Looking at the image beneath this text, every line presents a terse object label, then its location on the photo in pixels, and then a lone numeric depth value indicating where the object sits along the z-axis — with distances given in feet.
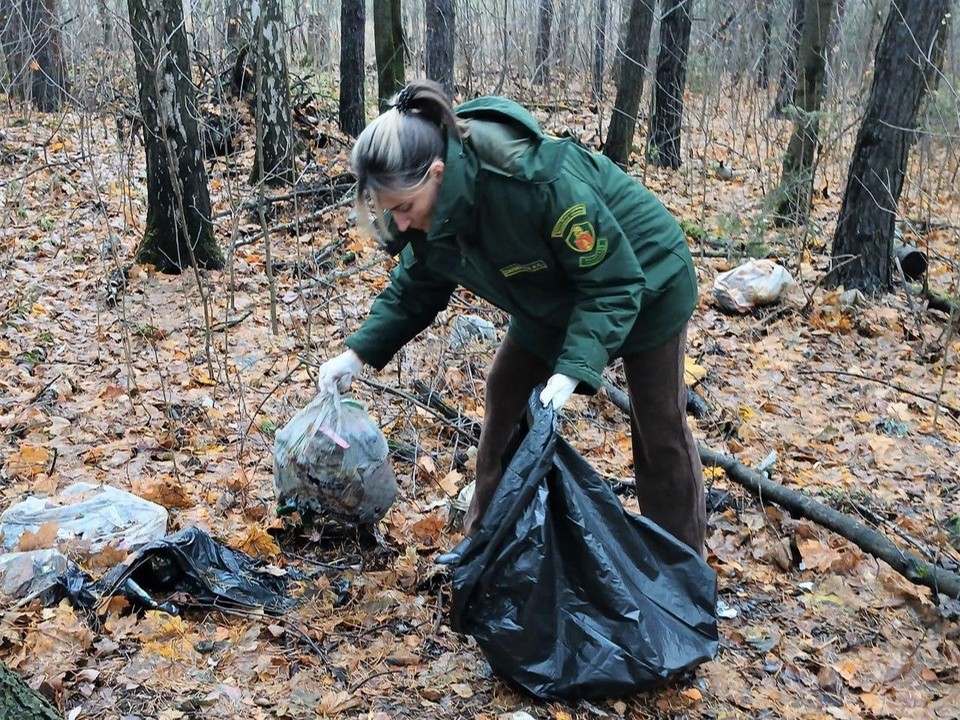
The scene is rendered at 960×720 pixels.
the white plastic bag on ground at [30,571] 9.02
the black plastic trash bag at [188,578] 9.16
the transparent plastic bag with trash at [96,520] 9.97
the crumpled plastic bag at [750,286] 20.71
